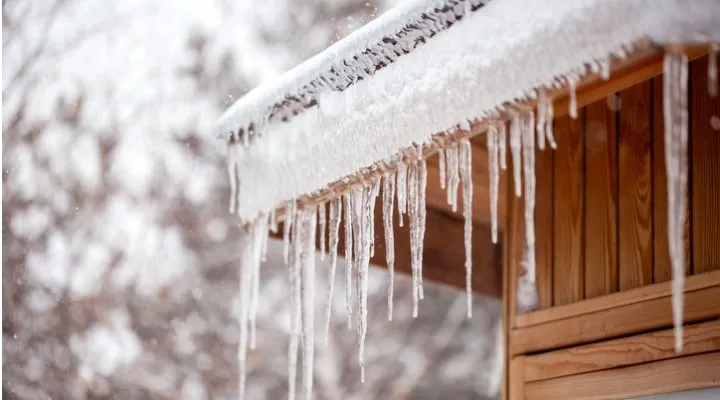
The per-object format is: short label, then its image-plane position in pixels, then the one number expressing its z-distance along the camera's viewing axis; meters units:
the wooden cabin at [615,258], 2.46
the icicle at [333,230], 2.87
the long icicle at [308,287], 2.92
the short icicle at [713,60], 1.57
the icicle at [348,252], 2.76
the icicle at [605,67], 1.82
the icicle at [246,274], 3.05
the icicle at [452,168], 2.38
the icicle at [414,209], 2.52
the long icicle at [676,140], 1.70
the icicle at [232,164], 3.05
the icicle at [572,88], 1.90
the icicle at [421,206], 2.48
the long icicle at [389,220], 2.61
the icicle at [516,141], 2.14
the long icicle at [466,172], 2.34
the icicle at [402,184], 2.48
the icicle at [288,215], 2.91
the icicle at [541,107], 1.99
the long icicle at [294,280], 2.96
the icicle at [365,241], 2.68
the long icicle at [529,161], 2.11
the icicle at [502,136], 2.17
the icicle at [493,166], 2.21
